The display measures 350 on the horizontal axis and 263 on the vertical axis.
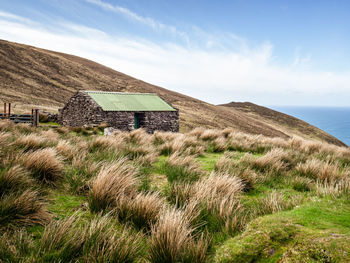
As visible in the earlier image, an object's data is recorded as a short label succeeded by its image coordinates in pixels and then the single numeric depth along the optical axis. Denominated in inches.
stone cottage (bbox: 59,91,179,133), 839.7
